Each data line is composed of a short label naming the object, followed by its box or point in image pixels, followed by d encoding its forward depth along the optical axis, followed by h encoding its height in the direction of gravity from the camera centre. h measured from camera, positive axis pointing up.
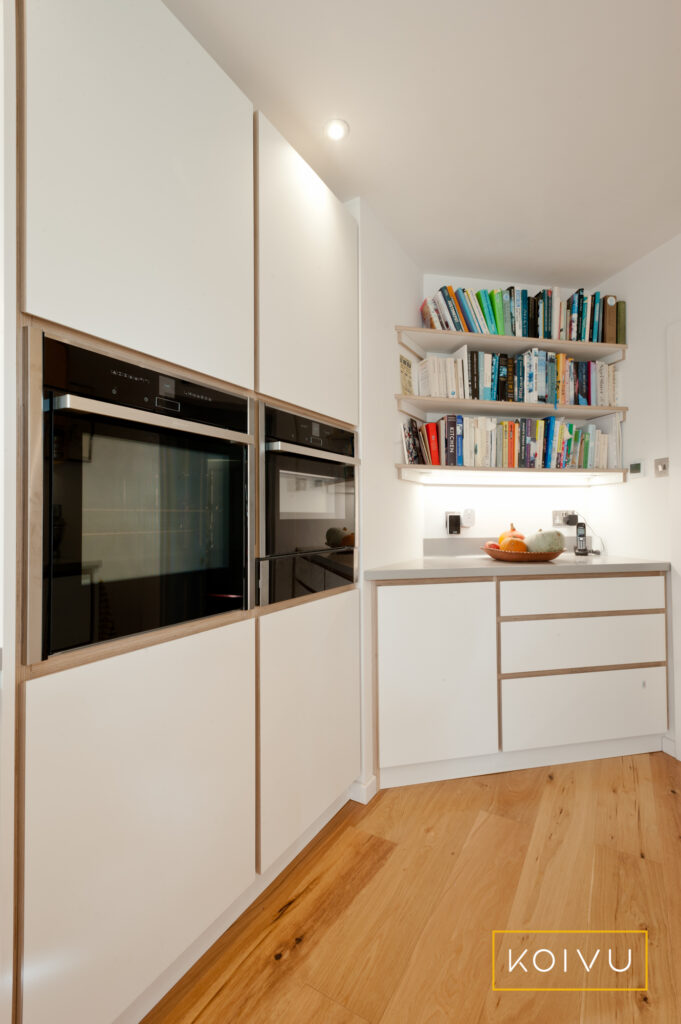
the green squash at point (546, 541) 2.41 -0.11
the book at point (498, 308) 2.61 +1.06
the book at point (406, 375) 2.47 +0.69
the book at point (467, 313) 2.57 +1.02
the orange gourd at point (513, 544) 2.45 -0.13
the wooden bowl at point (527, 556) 2.39 -0.18
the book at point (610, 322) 2.75 +1.04
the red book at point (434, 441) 2.55 +0.38
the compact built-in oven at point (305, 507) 1.54 +0.04
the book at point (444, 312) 2.57 +1.02
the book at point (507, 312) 2.64 +1.05
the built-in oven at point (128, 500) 0.91 +0.04
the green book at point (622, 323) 2.76 +1.04
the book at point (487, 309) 2.60 +1.05
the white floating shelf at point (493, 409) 2.50 +0.57
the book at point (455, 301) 2.57 +1.08
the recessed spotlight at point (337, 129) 1.75 +1.33
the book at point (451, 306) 2.57 +1.05
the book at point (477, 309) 2.58 +1.04
